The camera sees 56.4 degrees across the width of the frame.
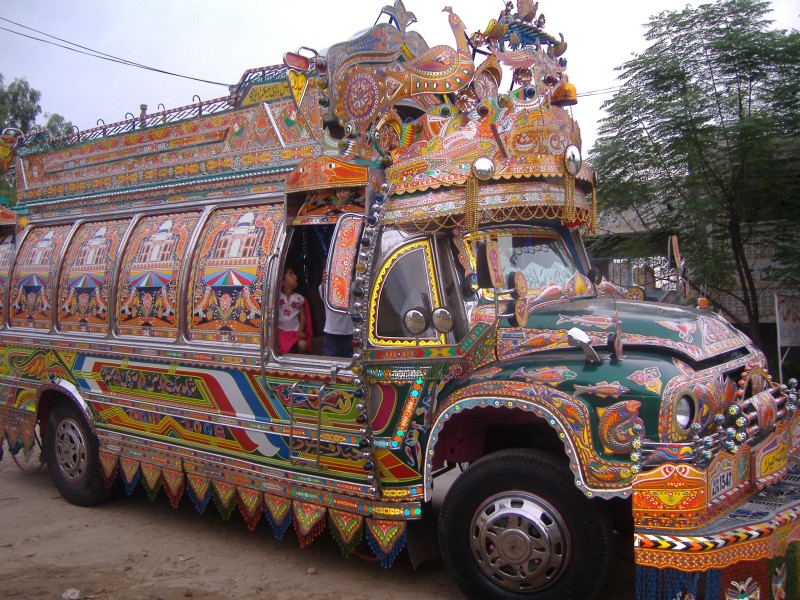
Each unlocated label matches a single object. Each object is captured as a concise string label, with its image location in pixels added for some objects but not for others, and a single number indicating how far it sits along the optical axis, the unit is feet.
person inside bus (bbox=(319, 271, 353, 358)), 17.65
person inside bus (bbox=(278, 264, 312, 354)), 18.24
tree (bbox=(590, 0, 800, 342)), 34.47
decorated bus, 12.32
